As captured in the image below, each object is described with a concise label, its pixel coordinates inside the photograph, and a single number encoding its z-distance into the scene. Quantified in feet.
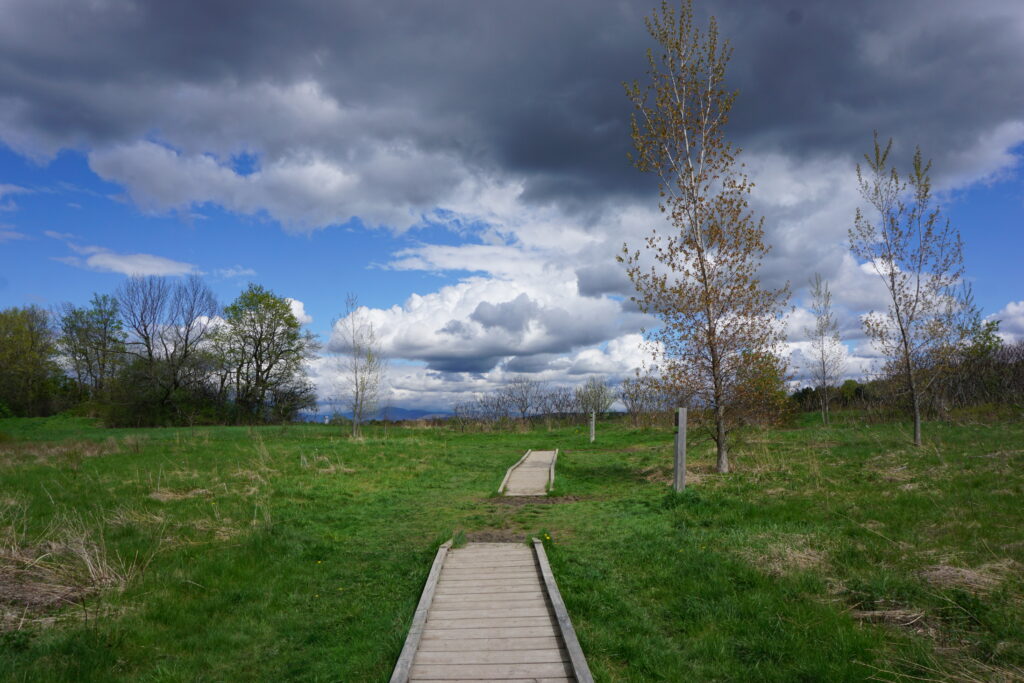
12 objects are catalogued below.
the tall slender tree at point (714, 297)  47.42
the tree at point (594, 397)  129.49
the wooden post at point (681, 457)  38.11
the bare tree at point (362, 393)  100.89
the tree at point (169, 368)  139.03
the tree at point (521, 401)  126.41
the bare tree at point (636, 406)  111.45
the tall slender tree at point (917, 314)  57.62
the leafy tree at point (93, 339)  157.48
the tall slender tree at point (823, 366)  101.09
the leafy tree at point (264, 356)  147.33
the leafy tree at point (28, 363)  151.23
